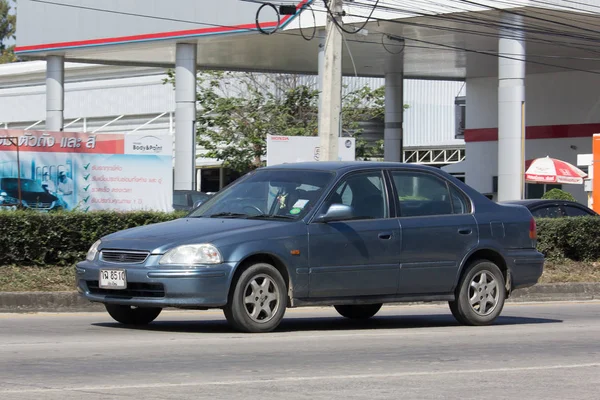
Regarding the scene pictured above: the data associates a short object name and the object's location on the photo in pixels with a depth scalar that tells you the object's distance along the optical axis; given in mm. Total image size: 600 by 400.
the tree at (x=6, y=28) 91669
